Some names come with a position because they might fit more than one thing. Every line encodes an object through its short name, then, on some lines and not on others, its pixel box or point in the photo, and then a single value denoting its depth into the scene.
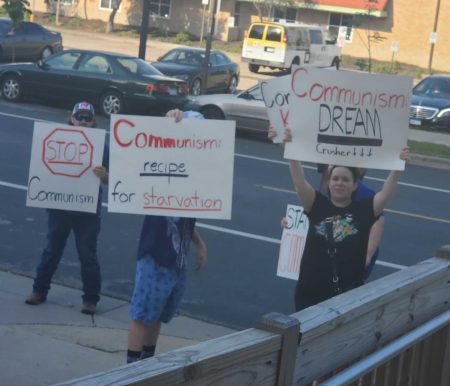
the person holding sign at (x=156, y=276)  5.67
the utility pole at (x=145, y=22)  24.84
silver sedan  20.52
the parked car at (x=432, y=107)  24.53
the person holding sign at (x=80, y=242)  7.75
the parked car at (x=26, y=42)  31.25
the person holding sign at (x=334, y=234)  5.46
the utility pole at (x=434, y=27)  46.03
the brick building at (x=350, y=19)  46.88
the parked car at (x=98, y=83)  21.50
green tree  26.09
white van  39.03
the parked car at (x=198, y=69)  26.87
